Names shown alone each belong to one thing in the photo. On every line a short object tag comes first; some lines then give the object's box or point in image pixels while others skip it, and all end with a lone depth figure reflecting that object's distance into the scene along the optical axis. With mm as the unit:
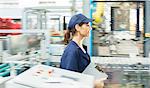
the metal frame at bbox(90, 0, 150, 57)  4137
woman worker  1966
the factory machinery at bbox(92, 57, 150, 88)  2564
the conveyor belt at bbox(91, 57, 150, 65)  2959
